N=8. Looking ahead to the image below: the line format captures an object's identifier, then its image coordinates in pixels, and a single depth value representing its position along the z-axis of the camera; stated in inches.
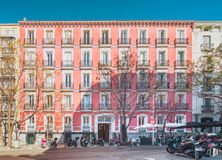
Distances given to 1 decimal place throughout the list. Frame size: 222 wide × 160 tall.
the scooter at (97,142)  989.4
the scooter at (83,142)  969.3
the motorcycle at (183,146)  594.3
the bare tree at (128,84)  1159.0
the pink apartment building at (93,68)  1245.8
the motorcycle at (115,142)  984.7
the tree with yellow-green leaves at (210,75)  917.1
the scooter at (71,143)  962.7
